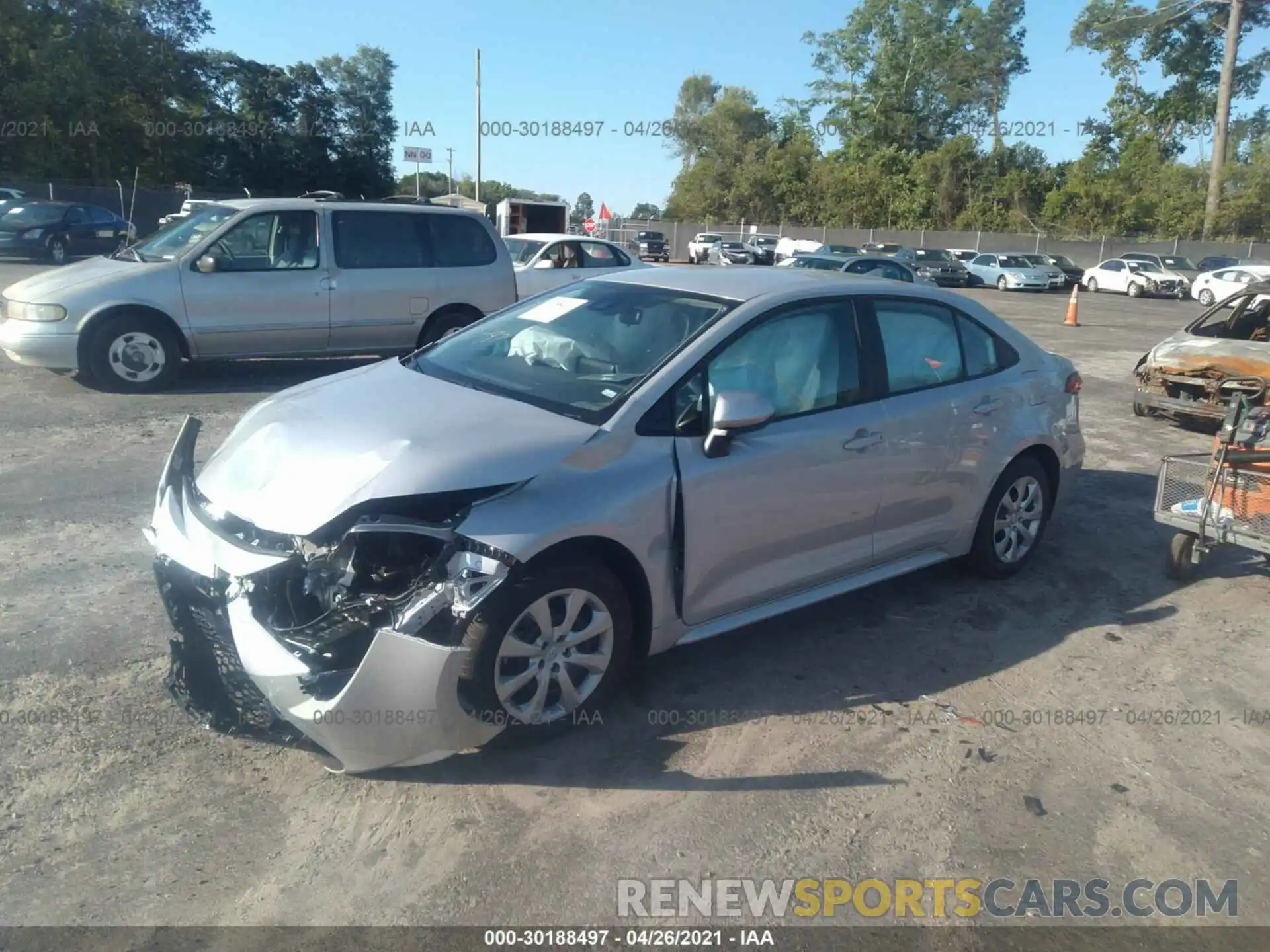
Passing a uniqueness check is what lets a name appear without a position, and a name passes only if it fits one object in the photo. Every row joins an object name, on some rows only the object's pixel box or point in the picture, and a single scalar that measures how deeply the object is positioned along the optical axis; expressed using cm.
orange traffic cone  2195
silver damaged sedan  322
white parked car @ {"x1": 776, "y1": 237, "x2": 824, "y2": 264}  4494
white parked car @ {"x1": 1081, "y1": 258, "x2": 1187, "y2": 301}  3506
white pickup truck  4891
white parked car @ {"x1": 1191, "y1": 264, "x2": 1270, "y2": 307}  3098
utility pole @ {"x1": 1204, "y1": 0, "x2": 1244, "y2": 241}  3947
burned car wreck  911
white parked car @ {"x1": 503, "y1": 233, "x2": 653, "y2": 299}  1418
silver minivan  887
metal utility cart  522
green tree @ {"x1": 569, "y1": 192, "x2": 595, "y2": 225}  8301
